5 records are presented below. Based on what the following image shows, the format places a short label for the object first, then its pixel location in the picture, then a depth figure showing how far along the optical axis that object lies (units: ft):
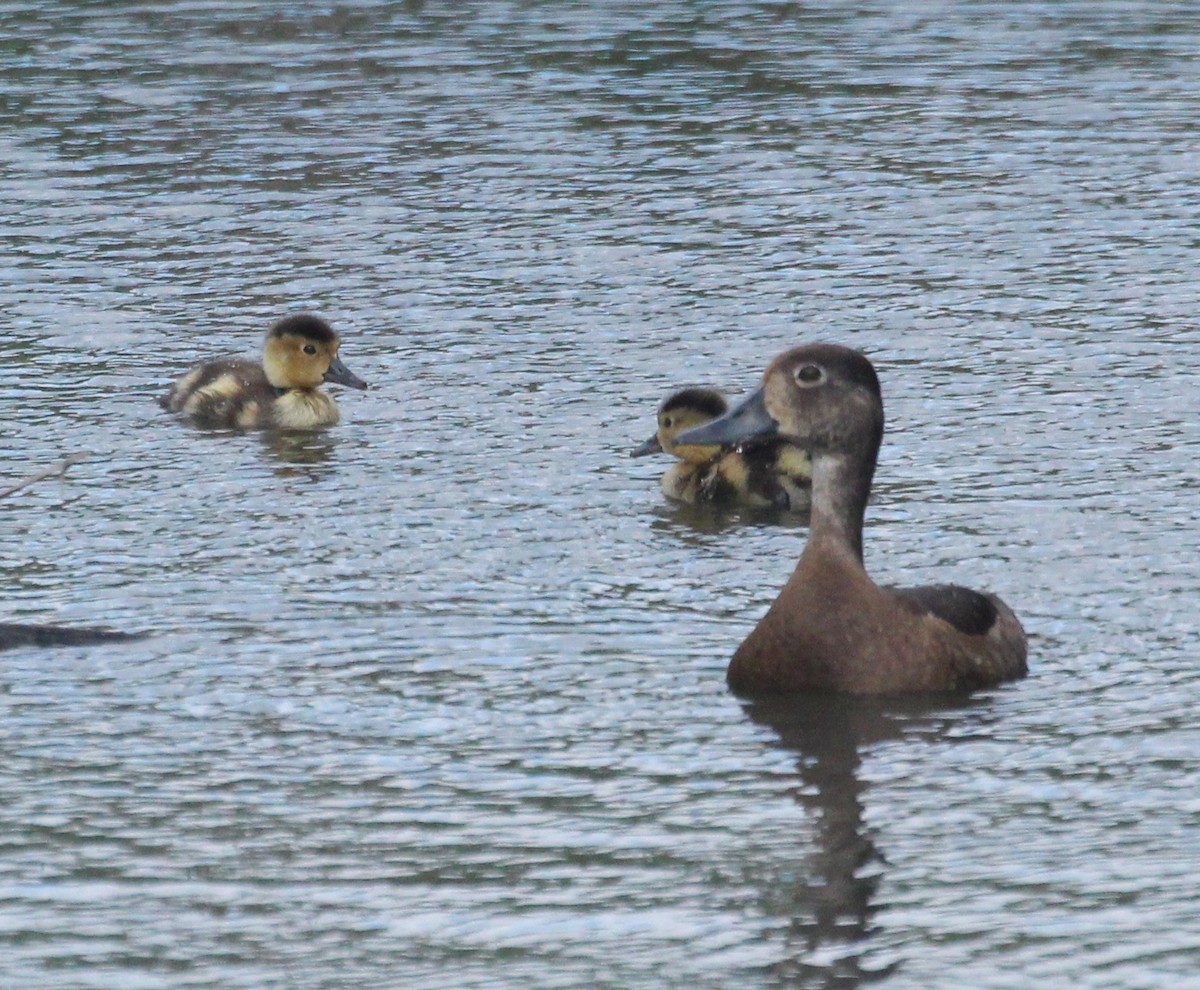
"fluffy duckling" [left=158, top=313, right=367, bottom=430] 74.08
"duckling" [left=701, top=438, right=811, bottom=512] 64.95
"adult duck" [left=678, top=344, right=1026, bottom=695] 48.03
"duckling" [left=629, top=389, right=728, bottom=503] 65.57
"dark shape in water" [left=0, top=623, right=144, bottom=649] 51.44
